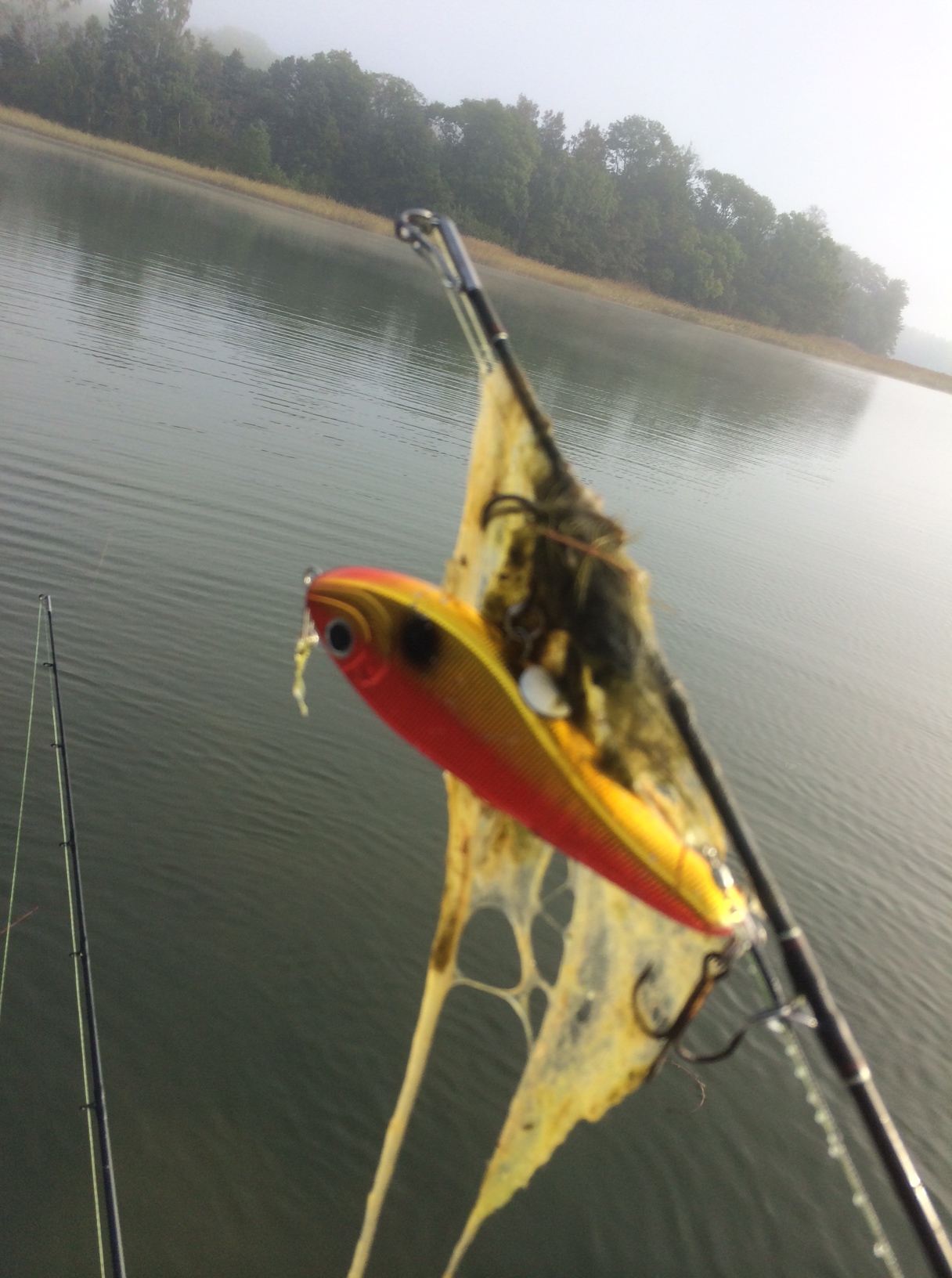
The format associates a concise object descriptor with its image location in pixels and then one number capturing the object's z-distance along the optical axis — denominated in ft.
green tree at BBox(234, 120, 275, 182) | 226.58
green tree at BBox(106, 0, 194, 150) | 235.61
